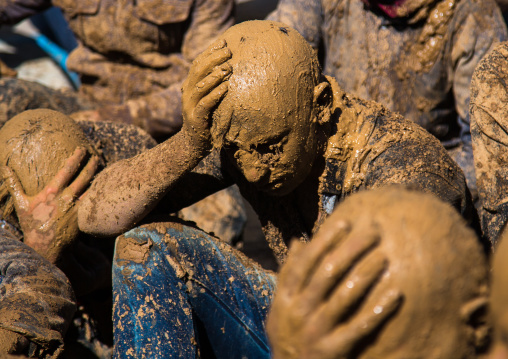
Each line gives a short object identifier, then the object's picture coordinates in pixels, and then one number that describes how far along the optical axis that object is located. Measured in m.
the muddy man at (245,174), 3.35
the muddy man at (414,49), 5.36
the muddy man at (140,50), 7.04
